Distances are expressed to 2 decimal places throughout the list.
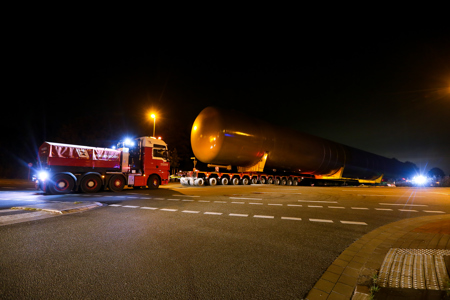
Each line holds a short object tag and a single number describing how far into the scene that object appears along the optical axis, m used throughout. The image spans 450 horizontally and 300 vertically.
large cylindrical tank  17.17
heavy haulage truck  12.33
